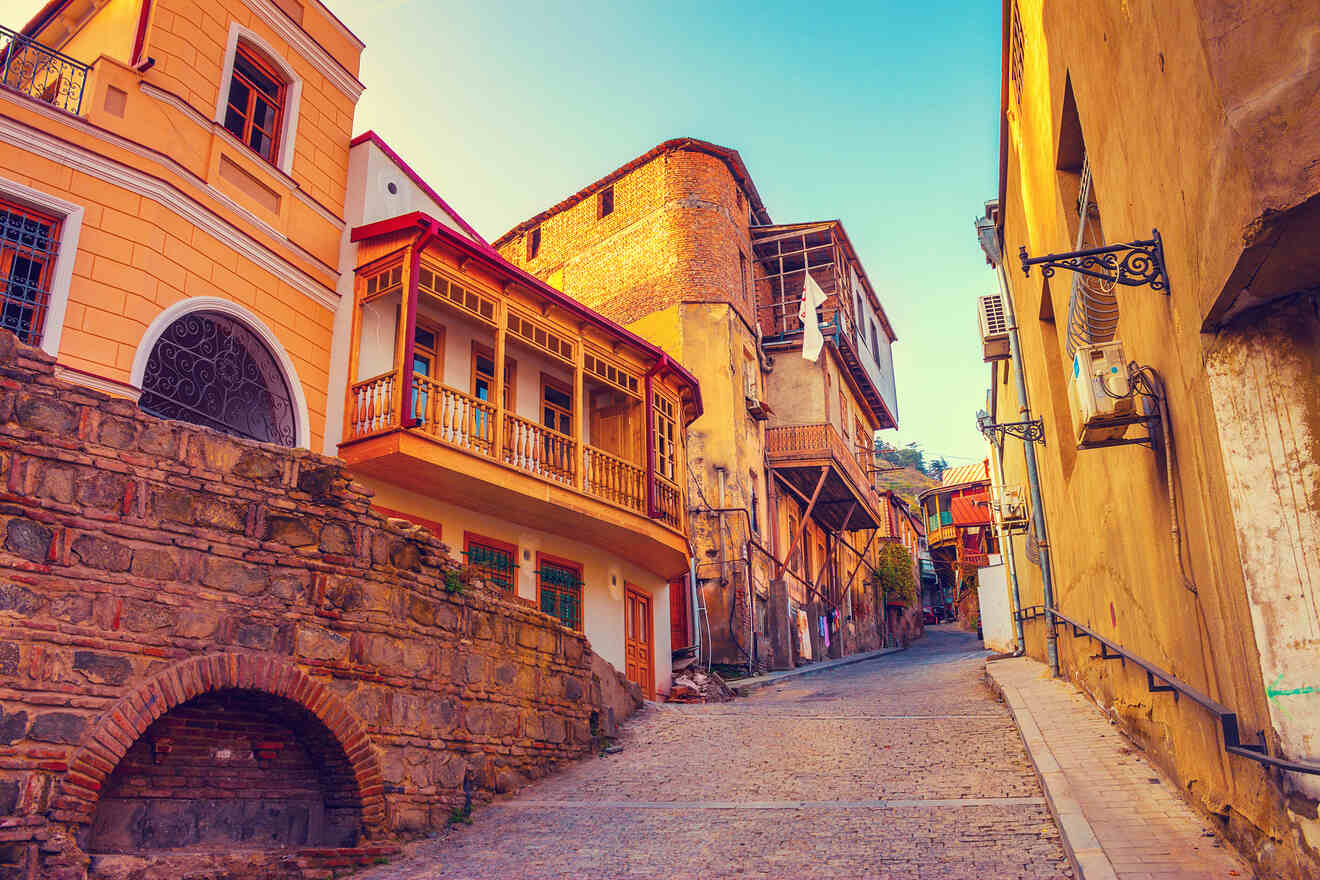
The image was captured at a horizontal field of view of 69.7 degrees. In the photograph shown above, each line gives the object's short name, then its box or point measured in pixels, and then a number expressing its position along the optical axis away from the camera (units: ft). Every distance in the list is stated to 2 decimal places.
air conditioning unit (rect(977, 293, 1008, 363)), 49.93
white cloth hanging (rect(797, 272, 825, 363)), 81.66
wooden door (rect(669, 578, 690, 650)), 65.05
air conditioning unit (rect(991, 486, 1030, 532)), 47.57
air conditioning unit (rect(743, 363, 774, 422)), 76.79
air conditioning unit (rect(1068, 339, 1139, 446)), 17.49
